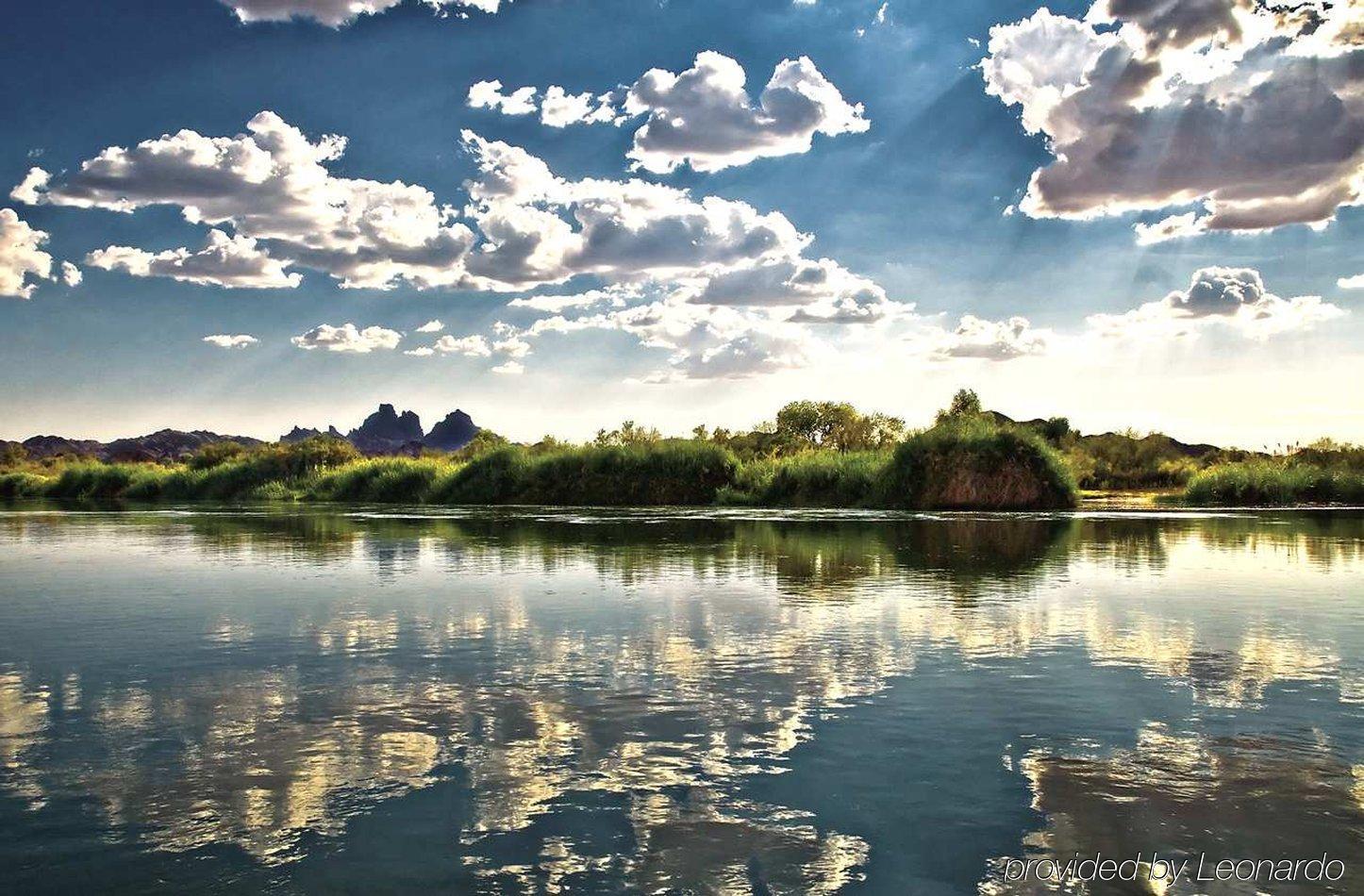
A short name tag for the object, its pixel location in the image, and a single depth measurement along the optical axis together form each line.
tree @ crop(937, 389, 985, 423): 75.56
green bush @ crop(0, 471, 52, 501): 97.32
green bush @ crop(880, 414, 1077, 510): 46.19
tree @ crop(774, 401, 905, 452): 77.03
